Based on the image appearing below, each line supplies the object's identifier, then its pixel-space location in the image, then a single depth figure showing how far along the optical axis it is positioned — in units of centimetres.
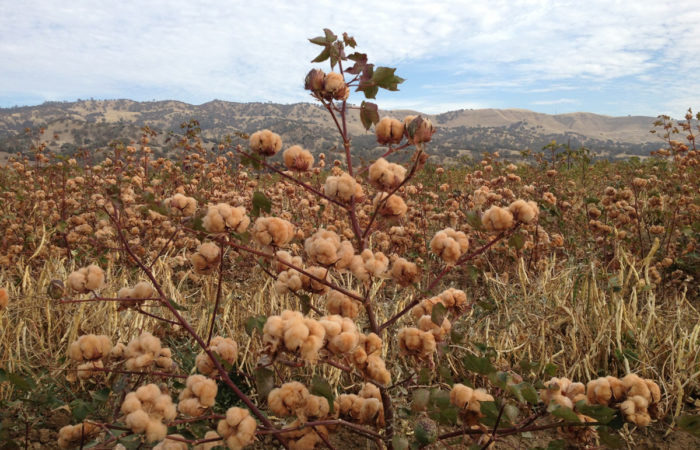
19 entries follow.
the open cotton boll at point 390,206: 132
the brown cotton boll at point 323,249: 123
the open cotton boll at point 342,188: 126
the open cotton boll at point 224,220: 113
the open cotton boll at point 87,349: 133
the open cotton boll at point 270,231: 121
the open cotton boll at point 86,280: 139
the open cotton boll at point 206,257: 136
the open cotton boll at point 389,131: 129
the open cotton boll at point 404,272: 131
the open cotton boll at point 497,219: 125
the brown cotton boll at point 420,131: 122
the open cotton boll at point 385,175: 125
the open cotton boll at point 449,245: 126
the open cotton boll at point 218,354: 139
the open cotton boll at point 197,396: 113
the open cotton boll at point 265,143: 127
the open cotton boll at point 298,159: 130
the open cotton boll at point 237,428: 107
